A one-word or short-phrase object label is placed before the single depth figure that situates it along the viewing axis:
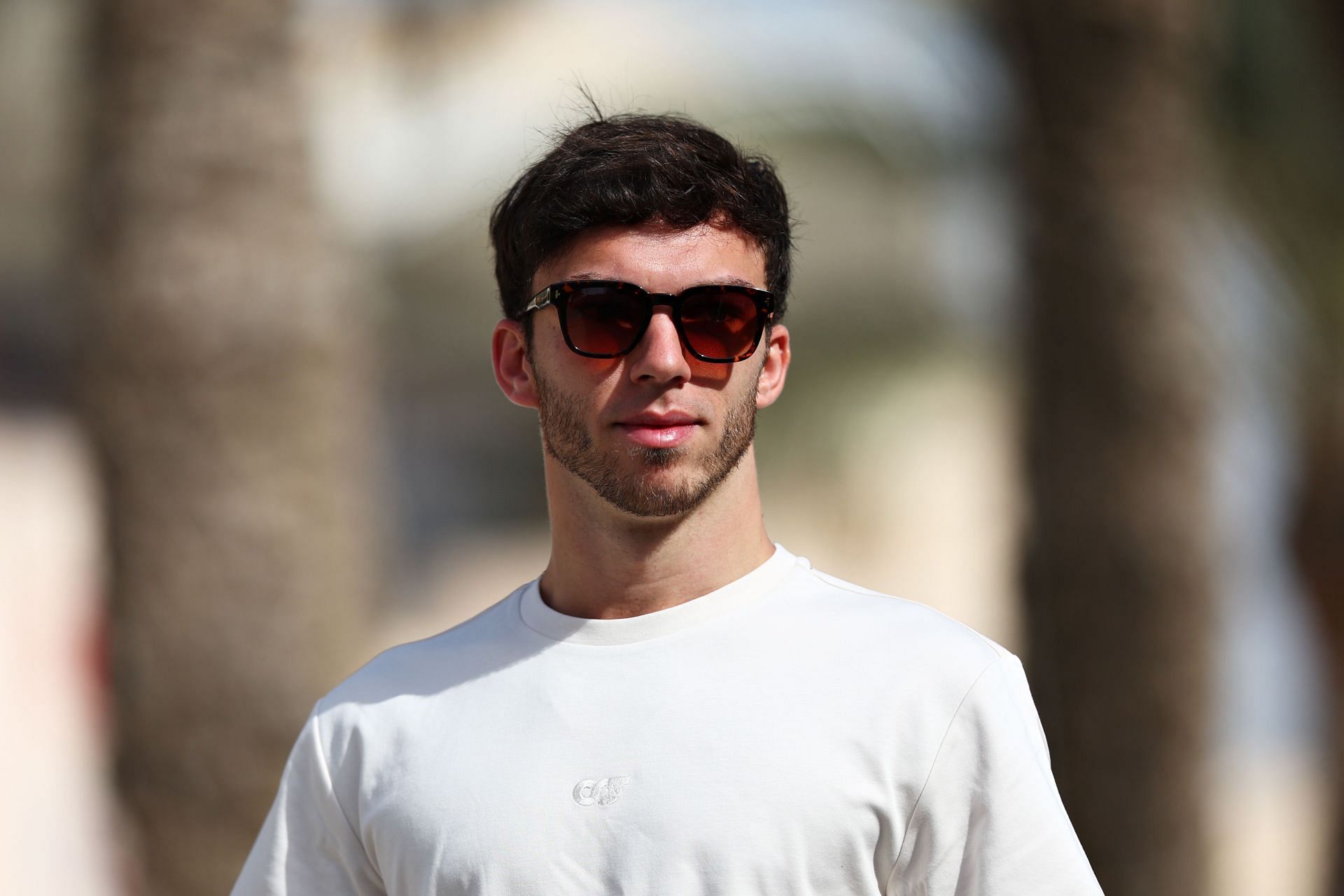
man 3.96
